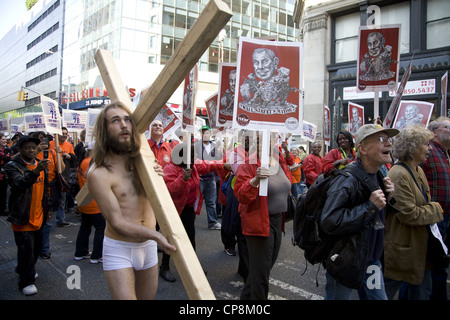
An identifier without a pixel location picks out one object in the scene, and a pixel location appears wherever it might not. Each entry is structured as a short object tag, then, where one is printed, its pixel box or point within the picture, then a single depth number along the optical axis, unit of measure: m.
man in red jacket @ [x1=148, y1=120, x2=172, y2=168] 5.61
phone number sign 13.54
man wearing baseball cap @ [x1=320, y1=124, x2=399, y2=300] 2.40
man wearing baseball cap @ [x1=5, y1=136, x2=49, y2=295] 4.02
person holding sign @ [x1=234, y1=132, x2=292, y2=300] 3.14
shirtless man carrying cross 2.05
